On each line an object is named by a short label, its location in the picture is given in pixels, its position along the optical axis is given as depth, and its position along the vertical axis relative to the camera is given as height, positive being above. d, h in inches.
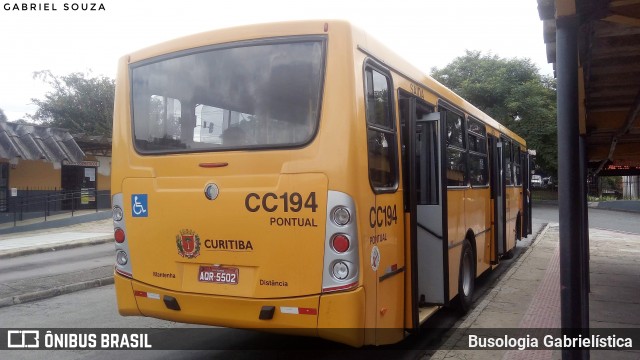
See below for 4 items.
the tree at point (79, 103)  1435.8 +246.8
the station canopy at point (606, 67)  155.3 +52.3
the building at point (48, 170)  829.8 +42.0
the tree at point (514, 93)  1358.3 +255.3
